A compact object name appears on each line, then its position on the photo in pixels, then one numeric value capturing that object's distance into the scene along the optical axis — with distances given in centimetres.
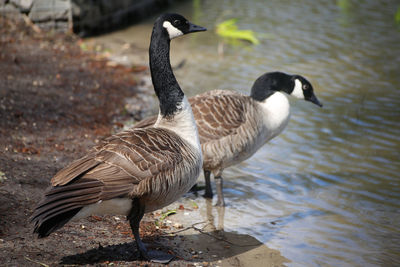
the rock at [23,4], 1131
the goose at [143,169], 375
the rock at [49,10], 1144
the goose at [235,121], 601
